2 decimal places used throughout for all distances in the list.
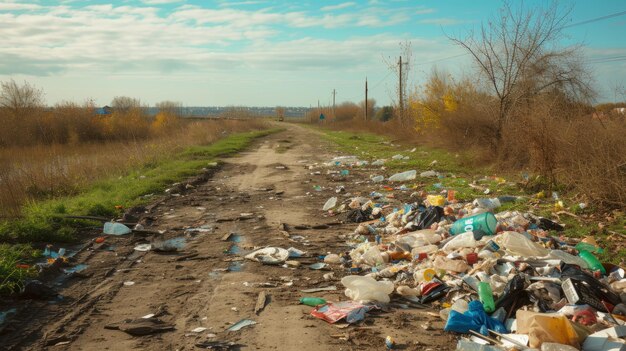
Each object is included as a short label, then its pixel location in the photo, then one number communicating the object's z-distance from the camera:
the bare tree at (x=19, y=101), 26.10
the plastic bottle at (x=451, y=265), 4.75
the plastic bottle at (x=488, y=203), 7.33
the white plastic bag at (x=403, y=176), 11.02
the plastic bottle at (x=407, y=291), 4.48
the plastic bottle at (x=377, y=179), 11.28
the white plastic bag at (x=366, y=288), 4.30
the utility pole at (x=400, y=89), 29.85
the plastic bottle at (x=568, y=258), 4.62
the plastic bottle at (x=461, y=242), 5.32
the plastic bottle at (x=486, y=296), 3.92
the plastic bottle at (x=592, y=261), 4.57
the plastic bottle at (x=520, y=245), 4.86
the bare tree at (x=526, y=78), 13.24
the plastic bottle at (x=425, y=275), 4.67
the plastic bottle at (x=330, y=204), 8.60
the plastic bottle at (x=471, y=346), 3.33
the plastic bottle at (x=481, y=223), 5.66
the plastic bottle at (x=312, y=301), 4.27
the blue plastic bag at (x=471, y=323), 3.68
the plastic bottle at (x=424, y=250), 5.44
